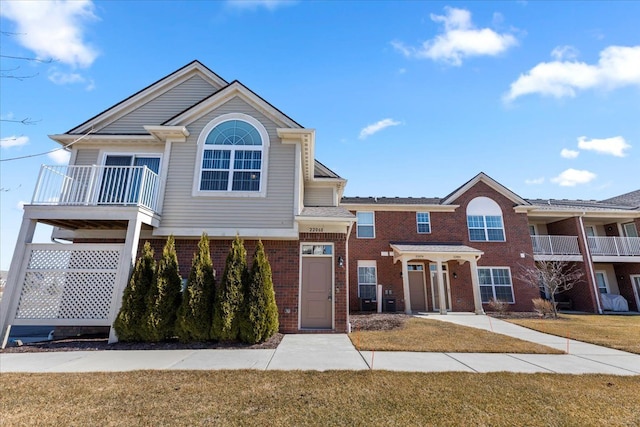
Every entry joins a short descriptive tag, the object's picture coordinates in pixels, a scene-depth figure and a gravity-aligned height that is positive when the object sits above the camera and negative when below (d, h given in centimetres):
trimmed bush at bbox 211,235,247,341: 748 -53
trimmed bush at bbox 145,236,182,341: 743 -55
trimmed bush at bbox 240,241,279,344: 750 -68
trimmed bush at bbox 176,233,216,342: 746 -65
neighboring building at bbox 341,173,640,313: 1661 +193
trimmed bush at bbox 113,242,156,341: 738 -73
